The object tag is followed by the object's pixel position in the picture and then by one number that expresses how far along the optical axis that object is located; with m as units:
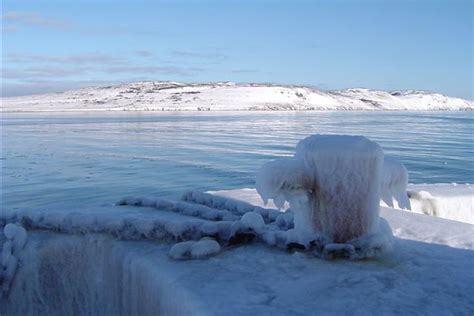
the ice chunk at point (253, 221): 4.13
